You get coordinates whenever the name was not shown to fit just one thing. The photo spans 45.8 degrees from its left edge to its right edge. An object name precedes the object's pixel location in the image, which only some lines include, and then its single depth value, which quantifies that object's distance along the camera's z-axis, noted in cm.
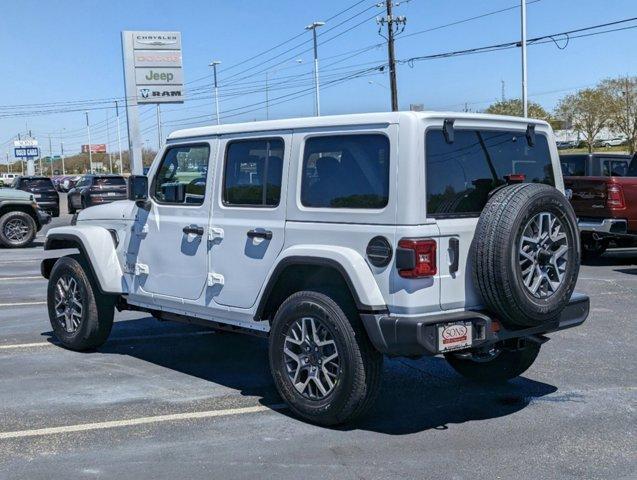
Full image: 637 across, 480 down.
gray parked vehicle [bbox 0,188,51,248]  1795
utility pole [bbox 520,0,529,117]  3077
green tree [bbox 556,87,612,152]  5769
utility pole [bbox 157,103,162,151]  5738
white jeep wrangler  450
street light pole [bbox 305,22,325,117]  5029
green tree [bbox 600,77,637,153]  5591
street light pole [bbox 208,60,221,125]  6712
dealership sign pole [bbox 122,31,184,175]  4638
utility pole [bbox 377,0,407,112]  3328
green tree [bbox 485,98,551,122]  6466
